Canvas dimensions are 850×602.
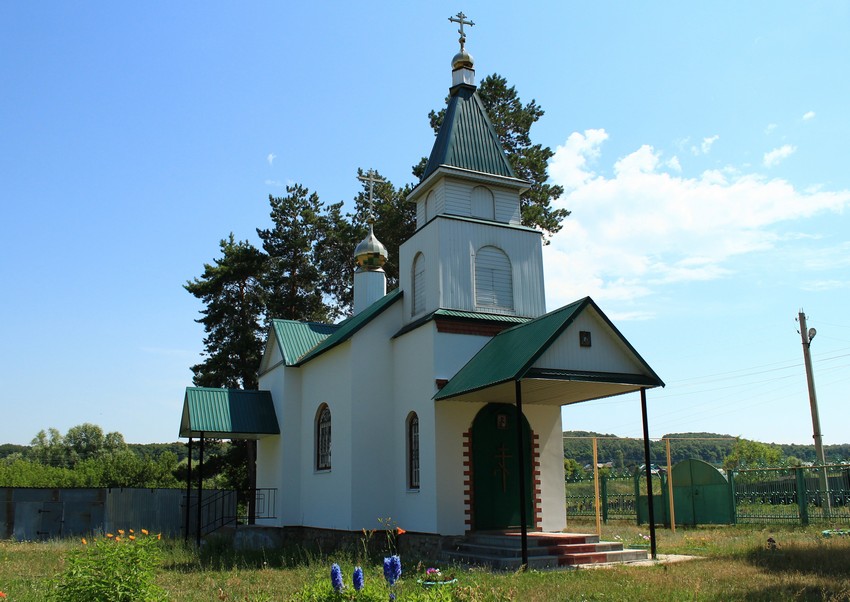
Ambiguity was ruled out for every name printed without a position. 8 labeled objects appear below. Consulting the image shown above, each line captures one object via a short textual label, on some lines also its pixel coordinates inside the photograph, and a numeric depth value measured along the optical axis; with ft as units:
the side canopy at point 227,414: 61.31
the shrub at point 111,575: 23.56
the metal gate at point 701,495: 62.23
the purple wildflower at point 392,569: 18.33
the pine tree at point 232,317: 97.91
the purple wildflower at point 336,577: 18.22
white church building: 41.01
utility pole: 69.10
